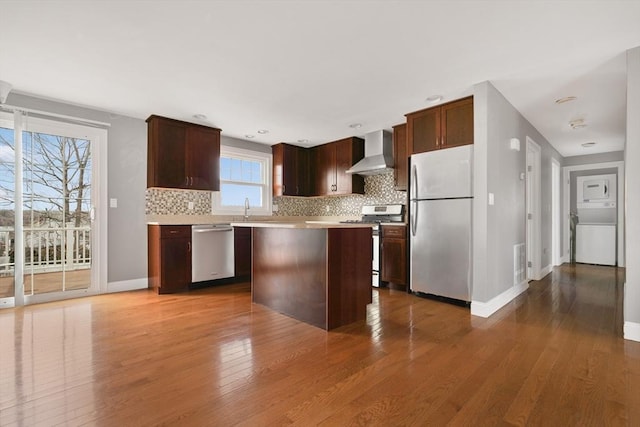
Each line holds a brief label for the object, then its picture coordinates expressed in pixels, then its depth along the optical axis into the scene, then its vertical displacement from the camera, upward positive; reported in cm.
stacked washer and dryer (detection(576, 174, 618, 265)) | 583 -17
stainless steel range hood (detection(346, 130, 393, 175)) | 462 +90
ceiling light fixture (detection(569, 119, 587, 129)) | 409 +118
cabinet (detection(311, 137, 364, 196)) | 522 +82
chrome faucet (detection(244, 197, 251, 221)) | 519 +7
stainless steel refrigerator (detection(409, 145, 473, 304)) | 323 -11
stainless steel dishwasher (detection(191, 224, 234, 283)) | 406 -52
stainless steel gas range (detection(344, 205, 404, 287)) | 423 -7
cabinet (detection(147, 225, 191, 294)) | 380 -56
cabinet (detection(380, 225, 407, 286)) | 395 -55
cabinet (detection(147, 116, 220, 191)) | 405 +81
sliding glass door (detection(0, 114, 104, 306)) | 332 +5
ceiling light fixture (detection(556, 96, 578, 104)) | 333 +122
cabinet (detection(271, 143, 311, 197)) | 554 +78
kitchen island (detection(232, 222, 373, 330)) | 262 -53
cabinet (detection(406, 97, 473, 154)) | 331 +97
